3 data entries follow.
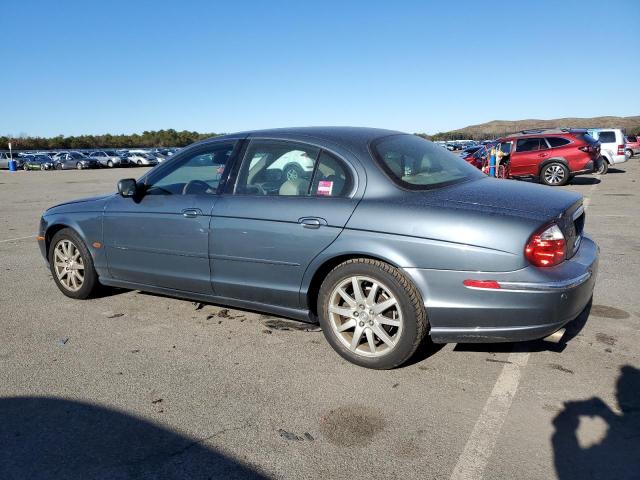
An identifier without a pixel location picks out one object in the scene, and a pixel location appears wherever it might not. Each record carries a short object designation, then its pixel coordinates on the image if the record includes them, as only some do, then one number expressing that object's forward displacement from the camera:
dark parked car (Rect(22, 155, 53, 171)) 47.91
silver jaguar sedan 3.25
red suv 17.28
